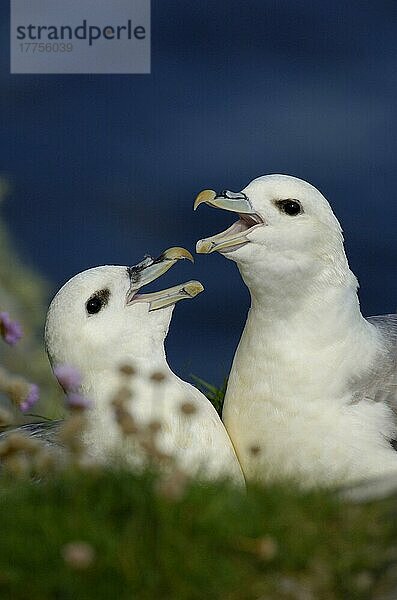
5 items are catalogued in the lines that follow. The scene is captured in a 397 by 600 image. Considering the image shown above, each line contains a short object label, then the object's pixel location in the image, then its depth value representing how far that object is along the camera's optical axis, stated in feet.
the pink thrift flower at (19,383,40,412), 17.94
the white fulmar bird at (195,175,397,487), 20.88
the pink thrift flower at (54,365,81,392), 16.14
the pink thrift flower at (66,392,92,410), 14.73
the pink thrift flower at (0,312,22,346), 17.30
